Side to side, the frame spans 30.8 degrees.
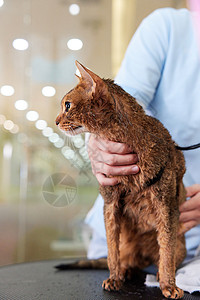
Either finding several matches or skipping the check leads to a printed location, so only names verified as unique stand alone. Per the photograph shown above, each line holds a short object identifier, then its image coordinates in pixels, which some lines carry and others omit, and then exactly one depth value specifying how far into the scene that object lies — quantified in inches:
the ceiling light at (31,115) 99.3
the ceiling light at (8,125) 98.7
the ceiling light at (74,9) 103.1
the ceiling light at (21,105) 99.5
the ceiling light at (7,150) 100.2
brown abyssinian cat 26.6
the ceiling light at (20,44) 99.0
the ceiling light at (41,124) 79.0
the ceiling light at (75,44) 93.9
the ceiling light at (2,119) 97.7
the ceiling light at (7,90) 96.1
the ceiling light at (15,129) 98.9
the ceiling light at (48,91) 88.2
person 39.8
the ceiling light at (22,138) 99.3
